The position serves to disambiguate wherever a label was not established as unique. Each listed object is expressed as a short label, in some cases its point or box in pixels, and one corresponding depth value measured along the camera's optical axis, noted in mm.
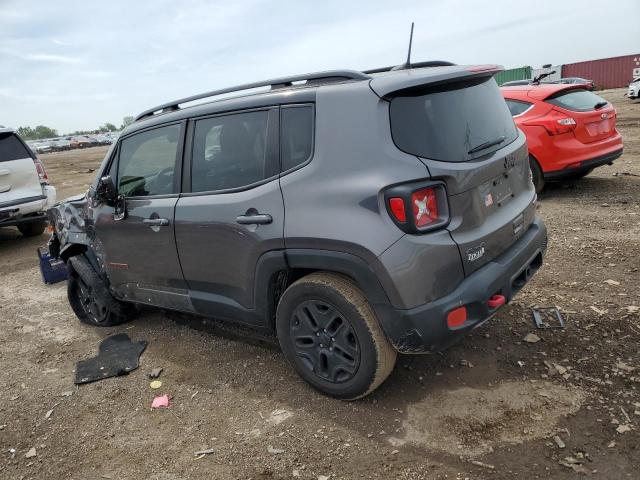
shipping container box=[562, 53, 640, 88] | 38625
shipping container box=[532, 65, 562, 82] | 39225
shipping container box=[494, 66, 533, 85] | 40378
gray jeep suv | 2545
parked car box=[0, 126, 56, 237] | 7441
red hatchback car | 6824
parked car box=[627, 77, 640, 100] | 22158
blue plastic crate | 5797
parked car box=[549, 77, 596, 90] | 16903
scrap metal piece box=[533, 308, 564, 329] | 3646
